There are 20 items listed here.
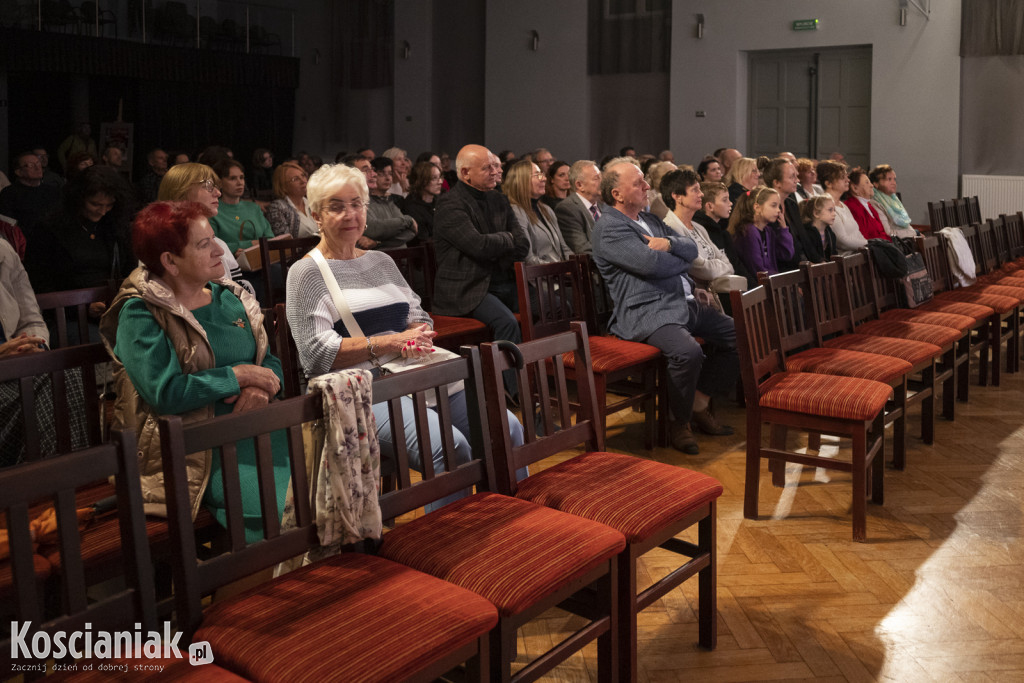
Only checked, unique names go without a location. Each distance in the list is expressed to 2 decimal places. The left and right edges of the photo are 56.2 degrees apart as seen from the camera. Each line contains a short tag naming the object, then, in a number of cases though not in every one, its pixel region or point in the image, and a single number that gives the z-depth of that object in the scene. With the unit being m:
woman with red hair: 2.22
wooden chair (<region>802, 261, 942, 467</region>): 4.04
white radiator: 10.31
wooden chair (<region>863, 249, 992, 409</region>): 4.76
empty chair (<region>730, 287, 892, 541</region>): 3.25
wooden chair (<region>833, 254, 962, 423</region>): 4.42
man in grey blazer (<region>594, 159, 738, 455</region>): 4.22
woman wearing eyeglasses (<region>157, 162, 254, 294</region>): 3.73
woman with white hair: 2.76
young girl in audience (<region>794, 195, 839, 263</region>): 5.79
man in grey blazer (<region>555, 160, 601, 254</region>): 5.62
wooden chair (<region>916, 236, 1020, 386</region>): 5.41
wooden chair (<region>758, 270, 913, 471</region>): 3.66
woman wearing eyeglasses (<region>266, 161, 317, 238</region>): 5.96
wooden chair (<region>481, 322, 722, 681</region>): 2.26
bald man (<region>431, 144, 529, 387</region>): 4.64
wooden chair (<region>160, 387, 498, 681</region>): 1.60
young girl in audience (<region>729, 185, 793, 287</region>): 5.02
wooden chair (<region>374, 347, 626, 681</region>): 1.92
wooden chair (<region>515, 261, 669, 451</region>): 3.99
